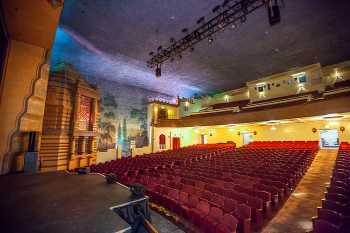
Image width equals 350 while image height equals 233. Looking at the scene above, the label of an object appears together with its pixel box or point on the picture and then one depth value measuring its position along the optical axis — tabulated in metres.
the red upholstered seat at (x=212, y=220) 3.11
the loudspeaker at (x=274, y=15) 5.03
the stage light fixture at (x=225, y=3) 6.32
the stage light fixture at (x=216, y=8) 6.67
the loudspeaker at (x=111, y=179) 2.46
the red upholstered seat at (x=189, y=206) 3.77
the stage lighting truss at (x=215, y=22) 5.29
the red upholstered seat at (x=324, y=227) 2.48
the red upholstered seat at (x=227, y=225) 2.85
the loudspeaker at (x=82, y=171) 3.28
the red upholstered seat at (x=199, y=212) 3.44
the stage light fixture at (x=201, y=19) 7.33
